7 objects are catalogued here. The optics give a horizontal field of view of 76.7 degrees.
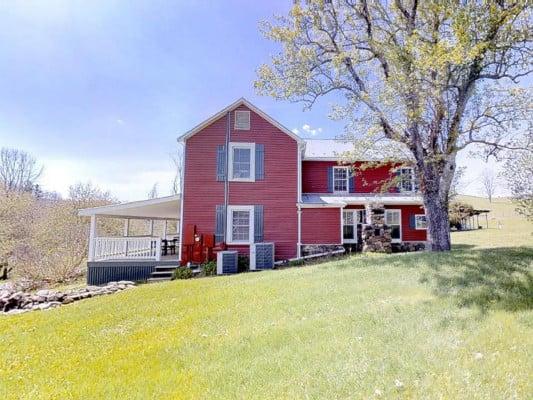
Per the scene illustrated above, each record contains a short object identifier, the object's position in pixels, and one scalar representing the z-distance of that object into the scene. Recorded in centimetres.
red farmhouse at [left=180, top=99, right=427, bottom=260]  1508
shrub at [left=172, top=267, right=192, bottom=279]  1380
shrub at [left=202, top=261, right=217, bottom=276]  1380
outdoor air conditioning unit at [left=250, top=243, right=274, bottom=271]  1395
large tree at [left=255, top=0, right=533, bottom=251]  933
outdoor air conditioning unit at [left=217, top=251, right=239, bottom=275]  1350
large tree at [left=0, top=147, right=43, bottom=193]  3962
